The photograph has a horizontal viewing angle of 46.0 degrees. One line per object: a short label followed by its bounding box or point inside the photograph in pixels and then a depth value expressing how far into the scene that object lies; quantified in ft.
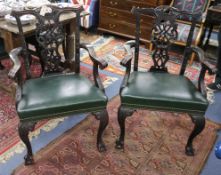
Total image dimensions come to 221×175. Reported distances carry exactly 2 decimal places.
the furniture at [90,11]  13.43
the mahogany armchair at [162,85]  6.17
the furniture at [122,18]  12.23
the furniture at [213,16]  10.44
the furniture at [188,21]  11.18
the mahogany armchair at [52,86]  5.67
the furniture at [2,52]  9.08
